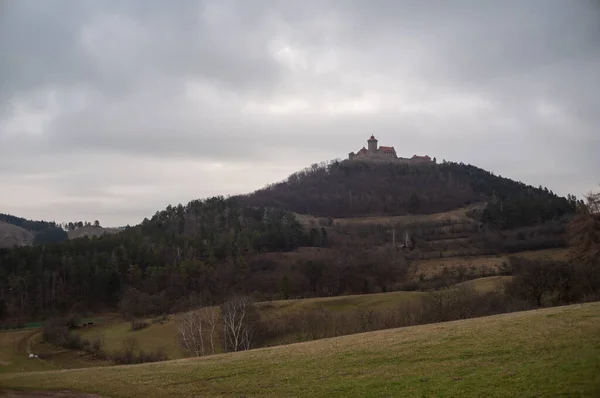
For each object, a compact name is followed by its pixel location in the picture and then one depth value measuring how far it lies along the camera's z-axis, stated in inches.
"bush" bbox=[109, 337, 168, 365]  2369.3
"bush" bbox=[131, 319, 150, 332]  3398.1
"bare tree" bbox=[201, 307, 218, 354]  2881.9
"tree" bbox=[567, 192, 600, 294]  2113.7
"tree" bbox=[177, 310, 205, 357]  2429.4
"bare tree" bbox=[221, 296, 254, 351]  2317.1
